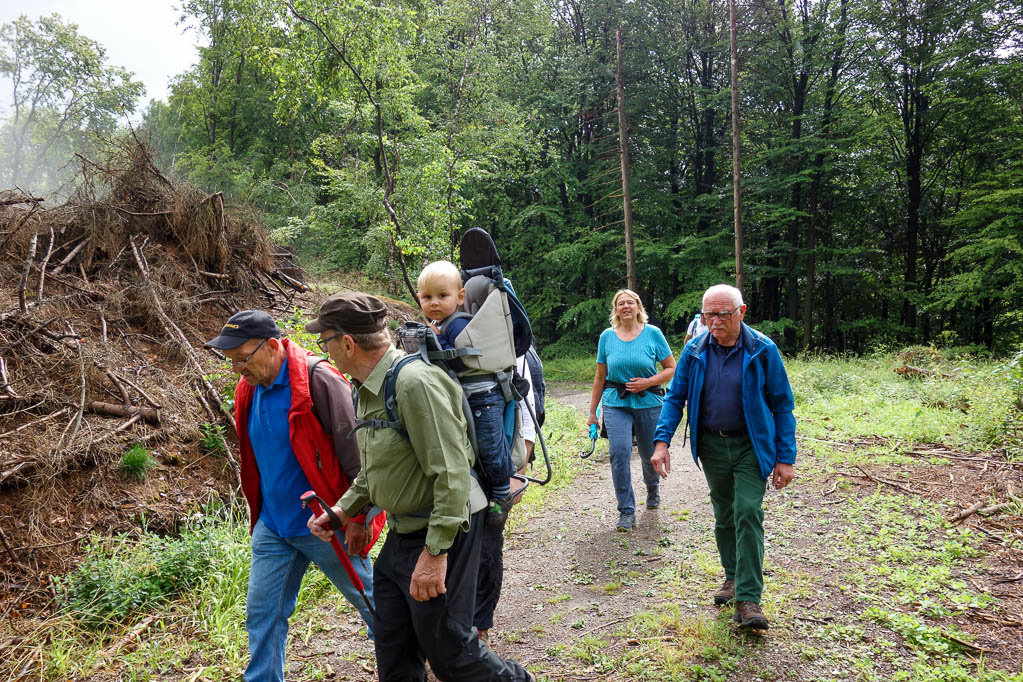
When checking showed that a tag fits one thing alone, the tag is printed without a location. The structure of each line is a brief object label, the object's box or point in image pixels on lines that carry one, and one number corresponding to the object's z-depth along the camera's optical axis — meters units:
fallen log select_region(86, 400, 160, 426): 5.91
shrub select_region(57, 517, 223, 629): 4.14
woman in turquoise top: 5.07
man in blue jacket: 3.40
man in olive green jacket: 2.04
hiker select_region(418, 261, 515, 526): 2.38
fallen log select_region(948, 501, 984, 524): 4.95
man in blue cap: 2.65
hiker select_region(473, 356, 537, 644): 3.21
